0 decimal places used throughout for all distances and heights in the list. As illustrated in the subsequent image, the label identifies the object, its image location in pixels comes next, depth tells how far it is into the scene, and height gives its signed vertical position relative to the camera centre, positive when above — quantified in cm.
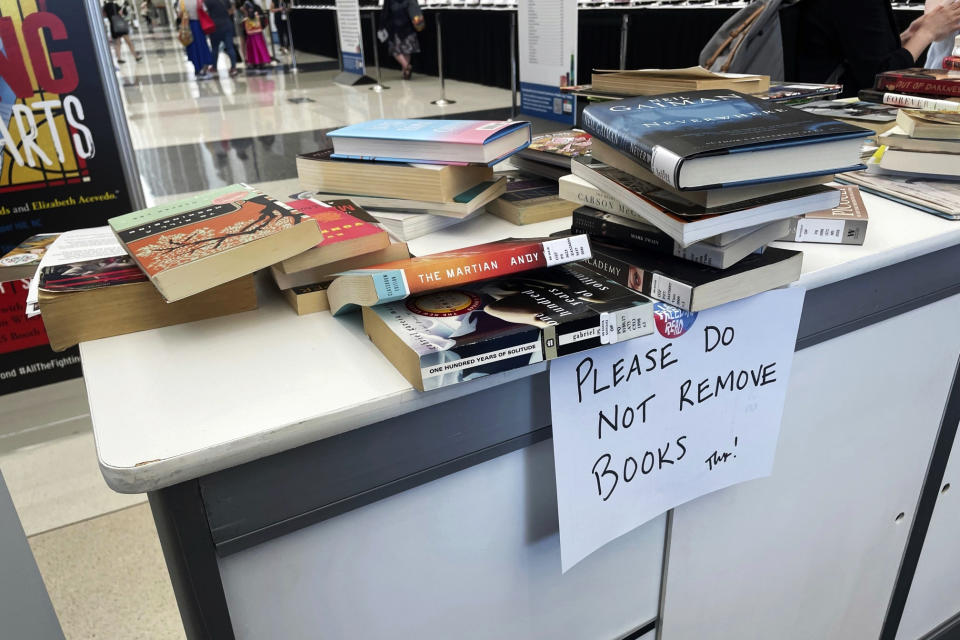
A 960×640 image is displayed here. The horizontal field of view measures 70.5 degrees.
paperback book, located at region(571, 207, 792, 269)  69 -23
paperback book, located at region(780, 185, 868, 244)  85 -26
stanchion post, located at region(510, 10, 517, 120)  513 -39
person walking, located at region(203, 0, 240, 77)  843 -11
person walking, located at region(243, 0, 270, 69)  884 -27
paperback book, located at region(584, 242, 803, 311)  68 -26
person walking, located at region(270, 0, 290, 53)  1302 -22
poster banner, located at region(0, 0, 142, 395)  165 -29
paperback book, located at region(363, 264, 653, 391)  55 -25
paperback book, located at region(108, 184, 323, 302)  62 -20
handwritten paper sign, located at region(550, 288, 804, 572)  69 -41
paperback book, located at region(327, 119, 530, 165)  88 -16
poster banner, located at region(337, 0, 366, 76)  677 -22
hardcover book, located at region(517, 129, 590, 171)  105 -21
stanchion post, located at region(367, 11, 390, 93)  750 -76
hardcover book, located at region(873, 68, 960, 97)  140 -17
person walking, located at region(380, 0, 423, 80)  770 -16
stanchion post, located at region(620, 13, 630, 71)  510 -23
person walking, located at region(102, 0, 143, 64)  965 +0
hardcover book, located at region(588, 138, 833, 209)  65 -17
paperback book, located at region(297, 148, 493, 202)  89 -21
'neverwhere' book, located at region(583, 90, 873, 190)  62 -12
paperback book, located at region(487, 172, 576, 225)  98 -26
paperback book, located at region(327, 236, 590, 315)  59 -21
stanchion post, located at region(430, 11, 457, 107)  632 -77
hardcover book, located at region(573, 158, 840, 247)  64 -19
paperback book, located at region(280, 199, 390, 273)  71 -22
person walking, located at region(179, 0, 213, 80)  826 -34
